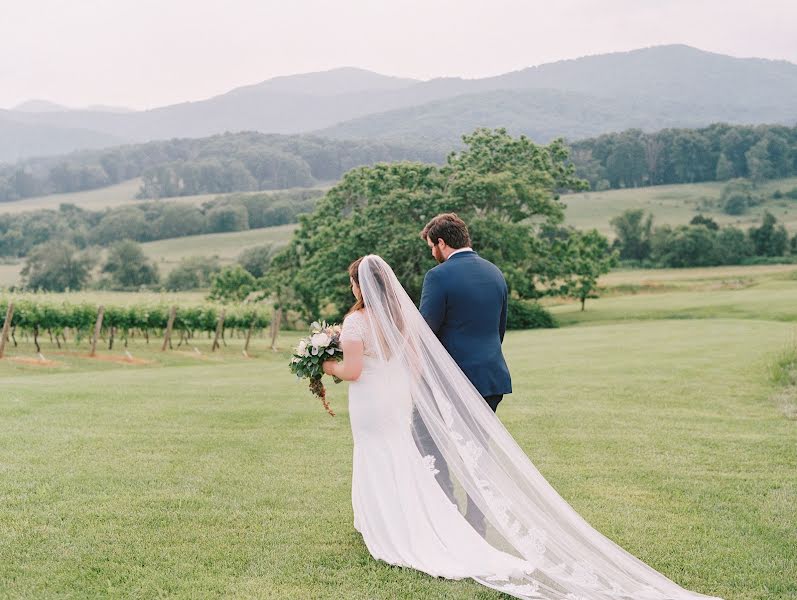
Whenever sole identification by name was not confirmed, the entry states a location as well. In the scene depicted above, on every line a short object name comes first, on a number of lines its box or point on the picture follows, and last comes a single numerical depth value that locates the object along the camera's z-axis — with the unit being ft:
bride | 18.74
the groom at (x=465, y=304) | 19.30
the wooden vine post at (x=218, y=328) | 109.60
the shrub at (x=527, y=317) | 159.84
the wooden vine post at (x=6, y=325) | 85.33
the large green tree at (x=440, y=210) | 156.97
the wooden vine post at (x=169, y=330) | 104.78
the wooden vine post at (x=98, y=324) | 93.15
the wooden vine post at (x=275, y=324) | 121.19
